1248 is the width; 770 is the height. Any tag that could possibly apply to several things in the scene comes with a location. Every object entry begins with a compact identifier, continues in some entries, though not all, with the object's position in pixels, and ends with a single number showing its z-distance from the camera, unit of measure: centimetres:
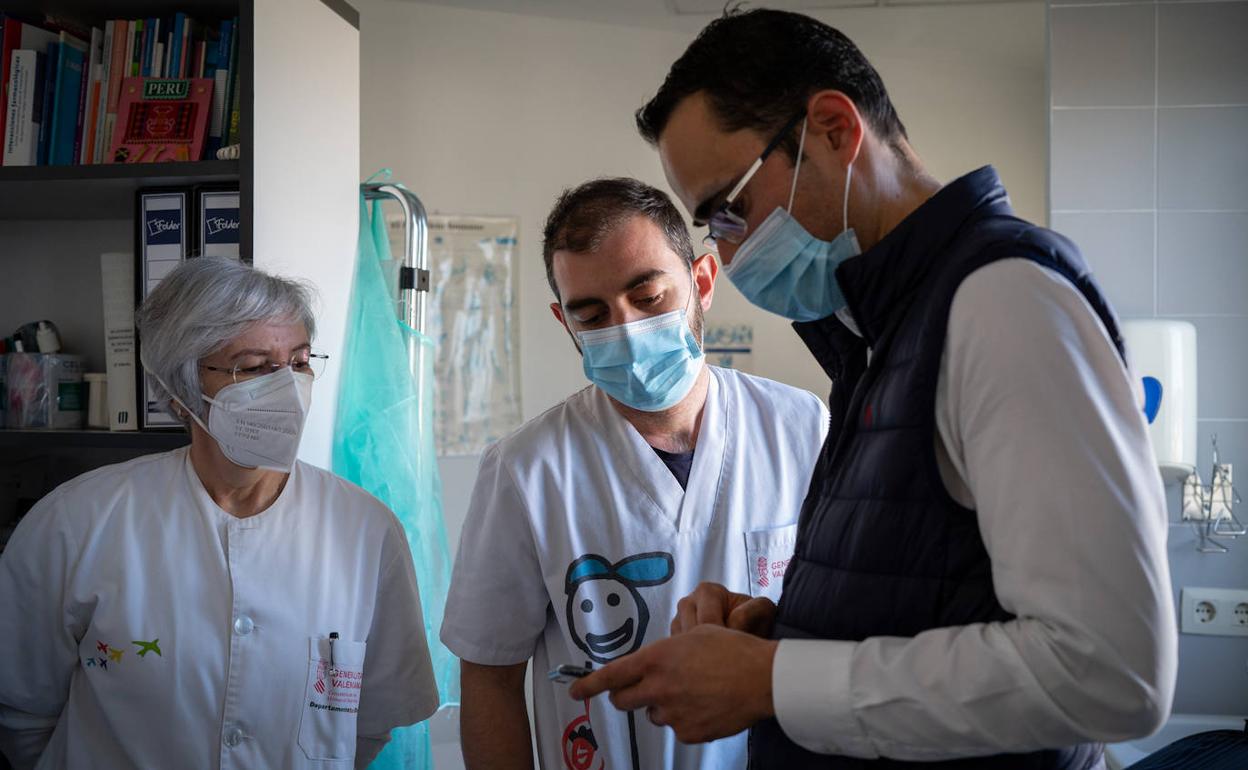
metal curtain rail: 217
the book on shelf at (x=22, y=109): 183
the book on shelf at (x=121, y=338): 182
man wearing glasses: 66
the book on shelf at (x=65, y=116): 184
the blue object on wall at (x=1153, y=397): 235
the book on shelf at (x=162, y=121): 176
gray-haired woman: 150
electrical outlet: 241
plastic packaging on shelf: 190
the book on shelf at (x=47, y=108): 184
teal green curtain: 203
